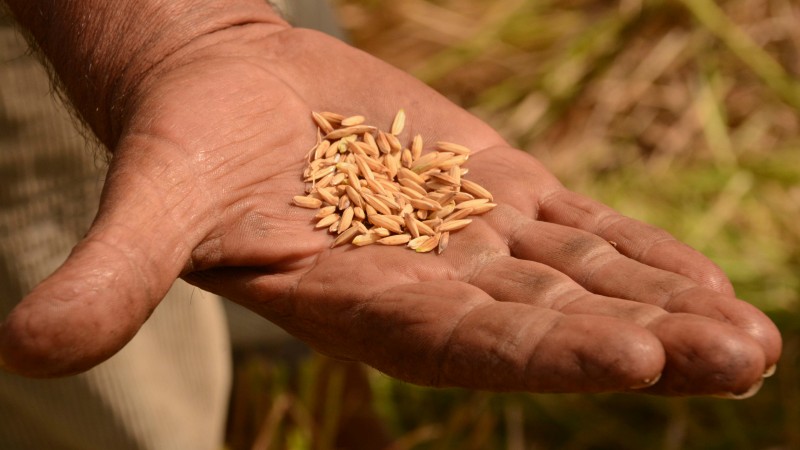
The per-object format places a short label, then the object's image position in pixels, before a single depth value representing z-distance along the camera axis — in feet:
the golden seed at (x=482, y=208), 2.07
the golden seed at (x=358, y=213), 2.07
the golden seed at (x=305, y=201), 2.06
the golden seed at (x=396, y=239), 2.04
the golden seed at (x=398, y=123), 2.15
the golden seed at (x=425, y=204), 2.09
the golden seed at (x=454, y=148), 2.13
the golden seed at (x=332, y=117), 2.14
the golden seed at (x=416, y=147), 2.13
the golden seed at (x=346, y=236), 2.03
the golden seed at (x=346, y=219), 2.05
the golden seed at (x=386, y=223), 2.06
